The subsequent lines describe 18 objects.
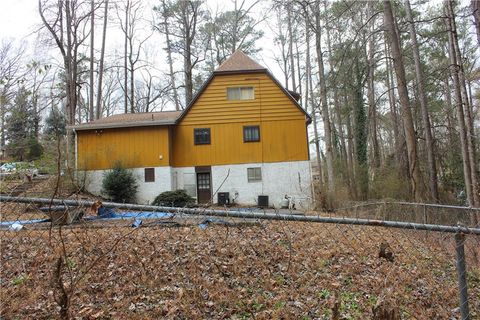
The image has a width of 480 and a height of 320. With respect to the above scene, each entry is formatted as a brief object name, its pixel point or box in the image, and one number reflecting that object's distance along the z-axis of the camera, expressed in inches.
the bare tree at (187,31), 1082.7
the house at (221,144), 733.9
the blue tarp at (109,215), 291.6
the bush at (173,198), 658.2
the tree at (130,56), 1166.3
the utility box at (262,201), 724.7
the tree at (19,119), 348.7
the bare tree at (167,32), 1104.8
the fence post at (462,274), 109.5
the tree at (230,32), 1090.1
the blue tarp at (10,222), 247.1
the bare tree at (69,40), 844.0
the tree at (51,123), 1071.9
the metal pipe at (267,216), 114.4
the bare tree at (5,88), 302.6
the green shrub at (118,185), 692.1
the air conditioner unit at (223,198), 731.9
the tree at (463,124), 386.6
